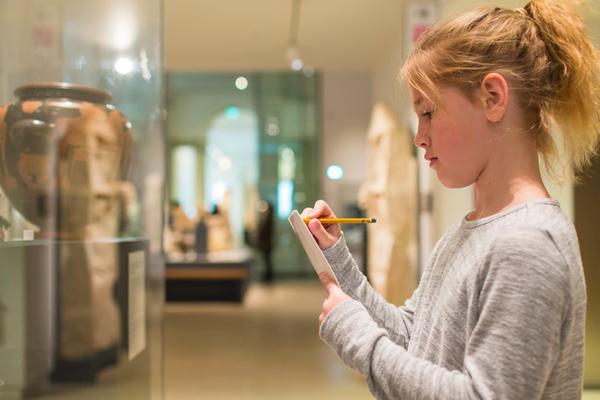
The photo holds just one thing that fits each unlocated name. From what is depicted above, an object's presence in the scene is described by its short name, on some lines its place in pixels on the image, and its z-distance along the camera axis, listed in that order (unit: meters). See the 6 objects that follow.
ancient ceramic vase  1.75
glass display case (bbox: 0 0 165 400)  1.82
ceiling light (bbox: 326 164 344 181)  5.47
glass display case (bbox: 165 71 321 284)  9.68
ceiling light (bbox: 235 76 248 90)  10.37
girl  0.79
